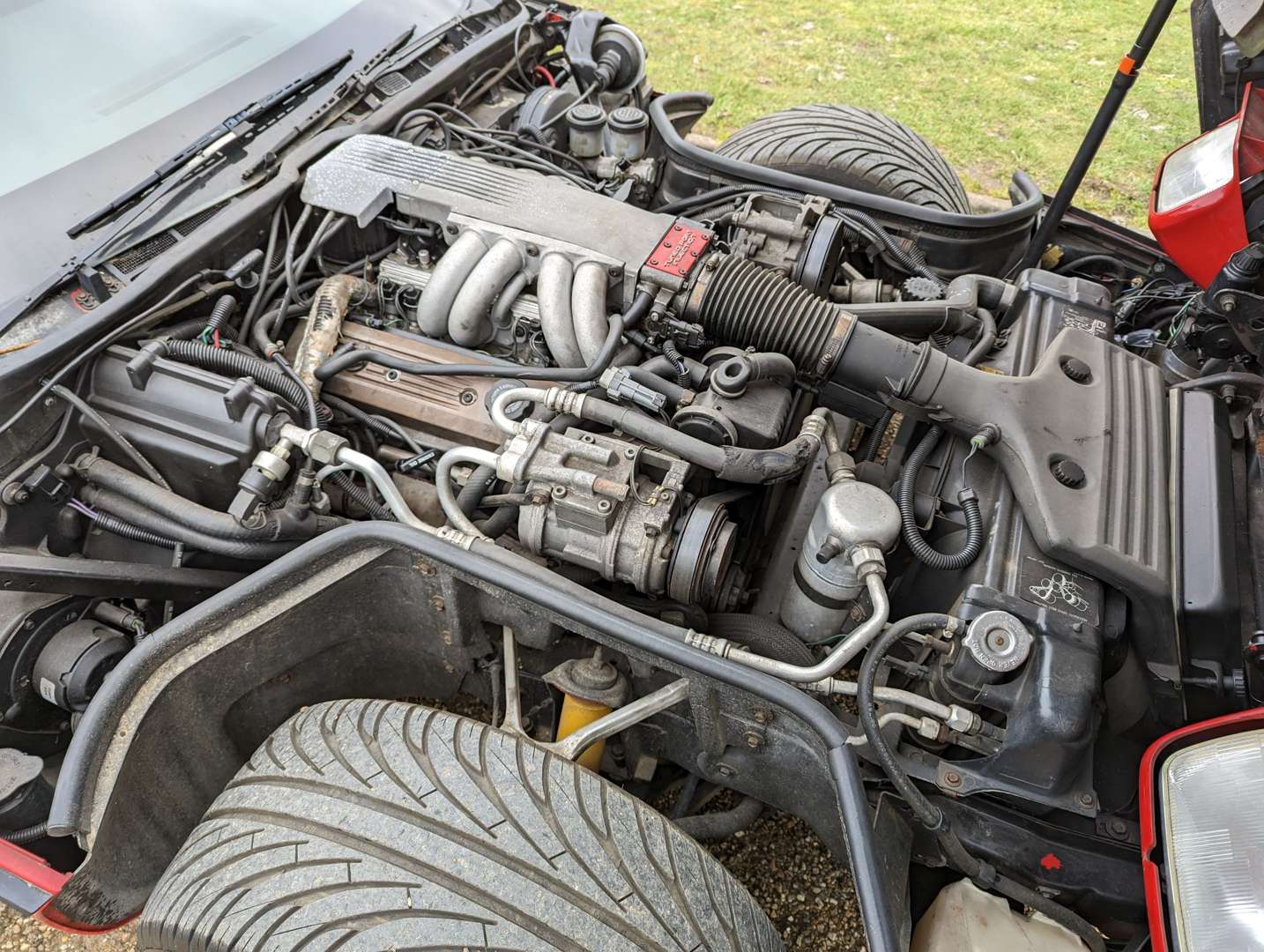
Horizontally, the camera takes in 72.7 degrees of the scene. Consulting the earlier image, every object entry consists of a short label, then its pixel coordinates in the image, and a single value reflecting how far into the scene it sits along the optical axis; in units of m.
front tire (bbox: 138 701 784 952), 1.17
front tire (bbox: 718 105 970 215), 2.56
